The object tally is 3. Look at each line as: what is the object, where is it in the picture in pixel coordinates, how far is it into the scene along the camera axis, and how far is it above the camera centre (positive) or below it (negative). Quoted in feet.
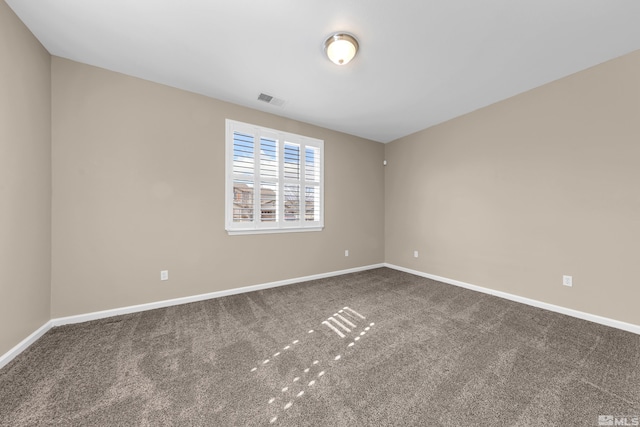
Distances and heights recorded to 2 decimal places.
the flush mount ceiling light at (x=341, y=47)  6.77 +5.02
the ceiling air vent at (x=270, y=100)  10.27 +5.18
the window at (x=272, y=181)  10.89 +1.66
